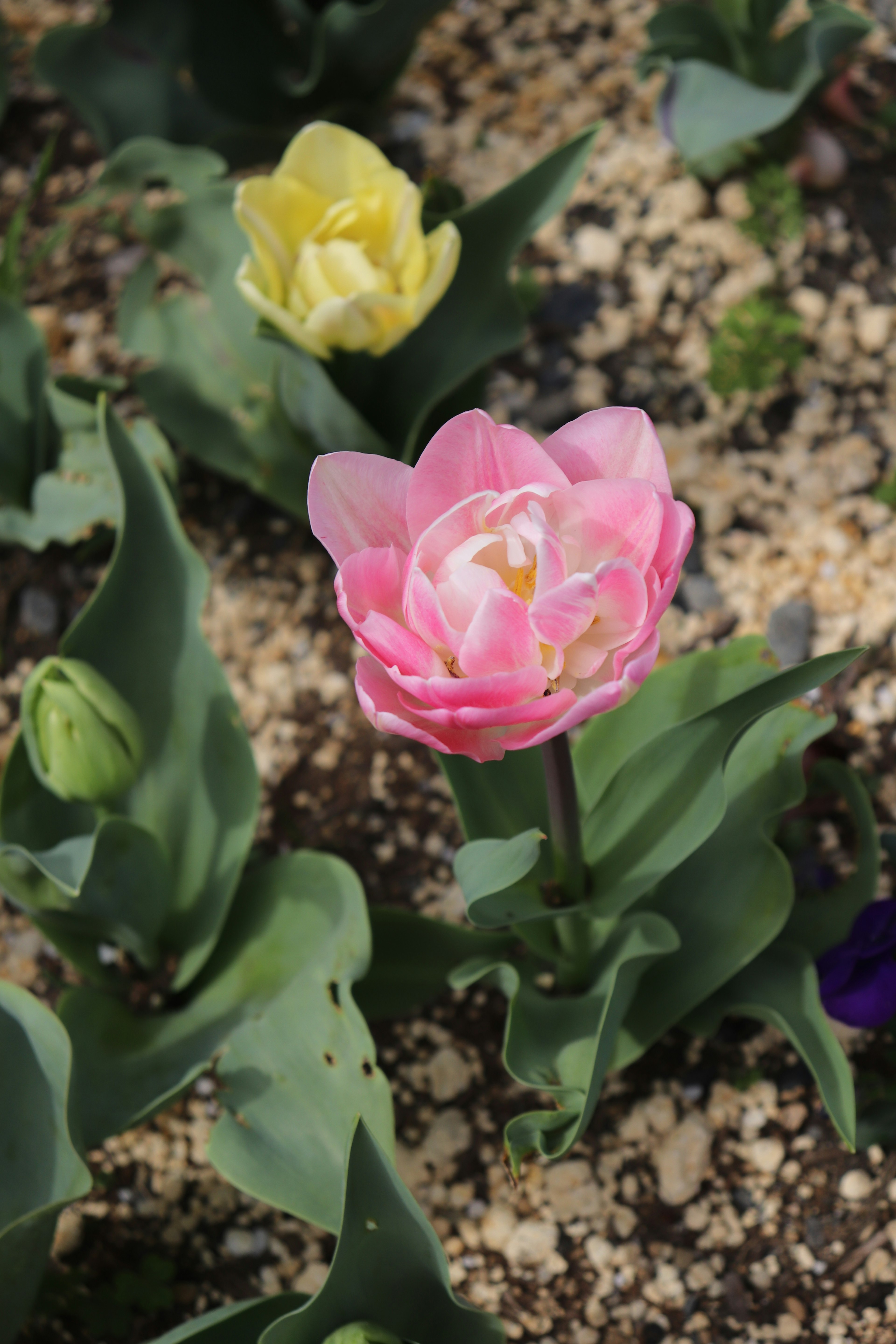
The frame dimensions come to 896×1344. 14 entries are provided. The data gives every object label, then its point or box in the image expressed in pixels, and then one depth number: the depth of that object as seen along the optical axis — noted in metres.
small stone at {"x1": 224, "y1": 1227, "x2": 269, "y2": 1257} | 1.05
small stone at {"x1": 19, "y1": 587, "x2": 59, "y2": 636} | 1.16
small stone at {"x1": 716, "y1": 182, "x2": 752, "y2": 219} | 1.18
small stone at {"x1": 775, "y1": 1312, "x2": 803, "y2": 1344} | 1.02
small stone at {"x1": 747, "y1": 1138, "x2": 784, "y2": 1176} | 1.04
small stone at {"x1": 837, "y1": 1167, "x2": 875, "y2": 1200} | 1.03
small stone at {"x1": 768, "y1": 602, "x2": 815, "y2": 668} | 1.10
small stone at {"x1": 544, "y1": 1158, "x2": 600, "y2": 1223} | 1.04
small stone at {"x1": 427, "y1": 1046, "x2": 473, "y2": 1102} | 1.06
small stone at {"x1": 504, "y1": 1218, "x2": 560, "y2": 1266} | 1.04
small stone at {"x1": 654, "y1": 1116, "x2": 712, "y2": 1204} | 1.04
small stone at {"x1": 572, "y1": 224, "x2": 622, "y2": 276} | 1.18
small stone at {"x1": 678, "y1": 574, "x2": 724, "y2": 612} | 1.12
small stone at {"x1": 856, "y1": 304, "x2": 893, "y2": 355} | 1.16
